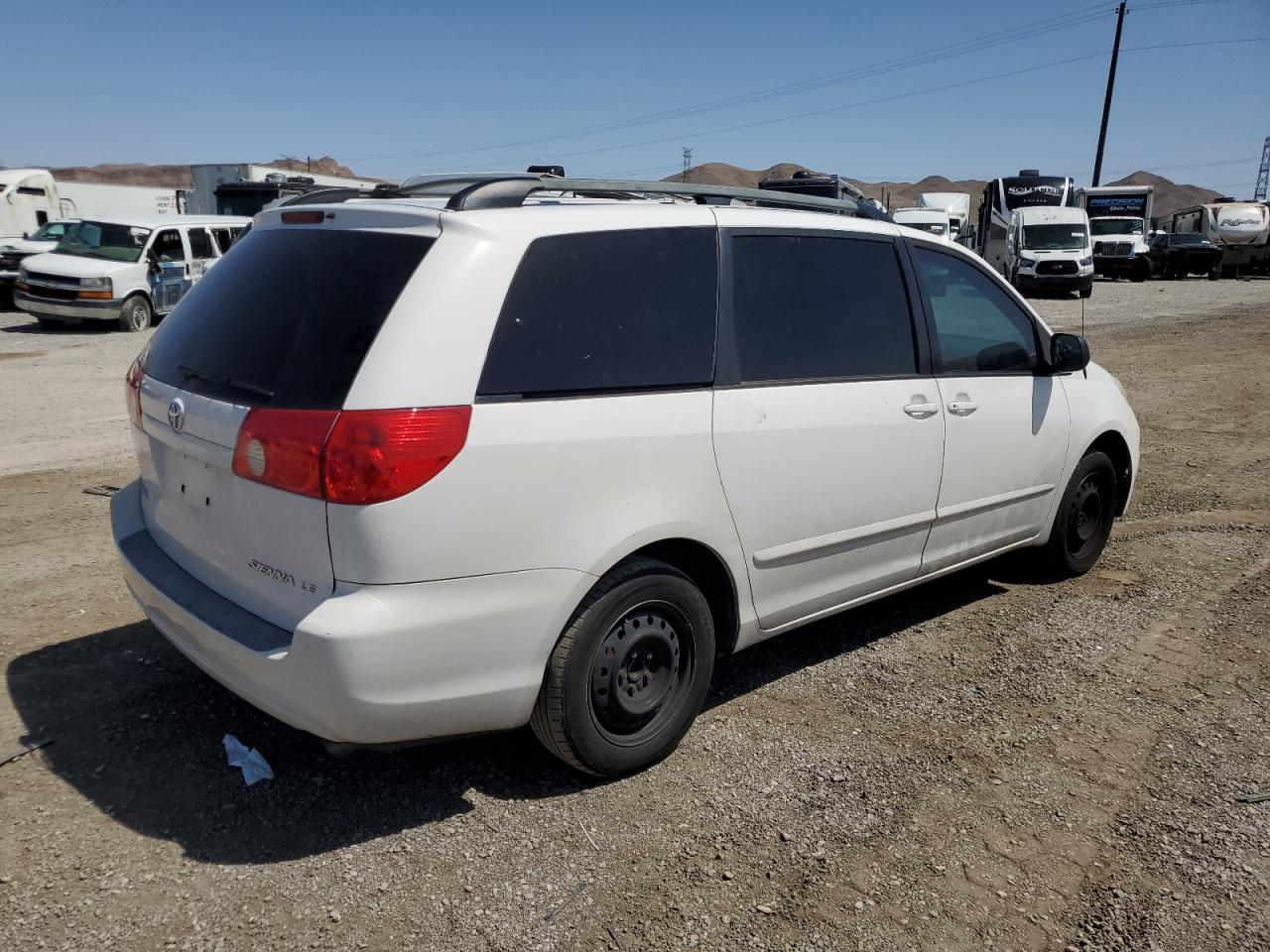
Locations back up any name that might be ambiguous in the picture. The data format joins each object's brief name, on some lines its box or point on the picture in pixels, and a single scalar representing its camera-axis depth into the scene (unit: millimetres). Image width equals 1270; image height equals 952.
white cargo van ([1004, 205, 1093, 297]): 26297
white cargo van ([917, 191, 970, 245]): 34969
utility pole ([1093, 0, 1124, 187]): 48094
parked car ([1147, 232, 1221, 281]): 35812
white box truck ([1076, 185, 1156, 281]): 33000
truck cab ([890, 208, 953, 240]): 28016
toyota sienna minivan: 2635
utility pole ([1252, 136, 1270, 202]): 122125
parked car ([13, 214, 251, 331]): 16000
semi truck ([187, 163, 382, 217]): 24953
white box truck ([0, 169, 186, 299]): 19453
